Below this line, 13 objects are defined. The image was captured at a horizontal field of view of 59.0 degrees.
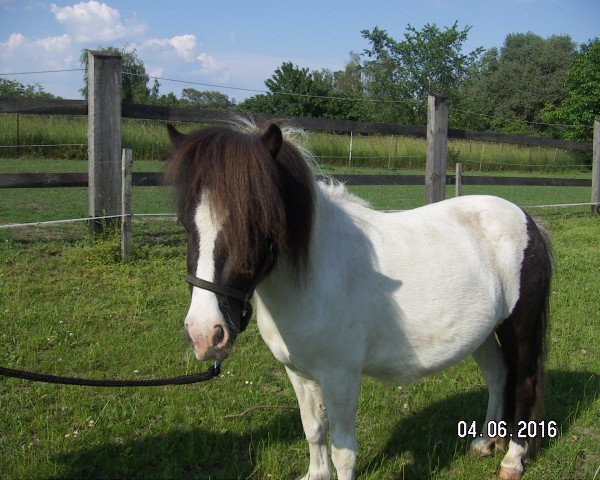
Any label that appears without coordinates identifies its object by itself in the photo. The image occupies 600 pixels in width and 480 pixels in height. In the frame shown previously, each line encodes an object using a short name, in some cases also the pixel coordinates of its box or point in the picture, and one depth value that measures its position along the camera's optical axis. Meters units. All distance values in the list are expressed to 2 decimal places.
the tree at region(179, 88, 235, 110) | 53.48
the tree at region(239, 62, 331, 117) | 32.47
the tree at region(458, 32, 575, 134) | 47.91
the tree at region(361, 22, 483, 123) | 35.75
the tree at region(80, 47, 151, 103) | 25.89
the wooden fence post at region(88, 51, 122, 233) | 6.21
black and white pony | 1.92
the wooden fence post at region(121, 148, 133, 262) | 6.11
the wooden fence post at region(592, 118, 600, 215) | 12.10
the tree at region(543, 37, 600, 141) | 36.88
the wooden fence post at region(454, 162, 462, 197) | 9.22
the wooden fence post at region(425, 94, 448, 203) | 8.30
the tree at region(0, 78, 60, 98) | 21.51
